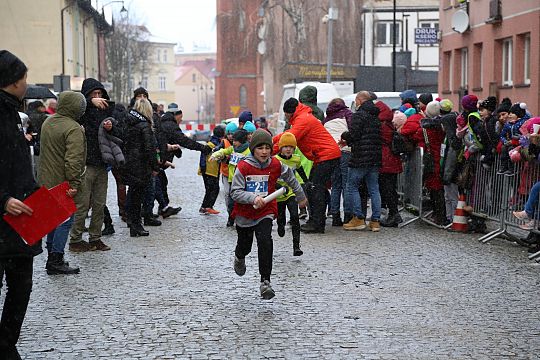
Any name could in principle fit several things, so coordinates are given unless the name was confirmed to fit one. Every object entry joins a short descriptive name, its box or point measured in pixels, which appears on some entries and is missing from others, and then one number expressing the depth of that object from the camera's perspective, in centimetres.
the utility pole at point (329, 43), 4156
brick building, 8844
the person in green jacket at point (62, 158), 1102
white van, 2848
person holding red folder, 658
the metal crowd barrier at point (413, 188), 1586
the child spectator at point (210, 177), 1773
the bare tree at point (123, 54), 8588
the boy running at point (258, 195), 927
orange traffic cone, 1492
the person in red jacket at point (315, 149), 1433
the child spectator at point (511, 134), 1348
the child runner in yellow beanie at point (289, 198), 1209
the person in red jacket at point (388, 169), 1538
